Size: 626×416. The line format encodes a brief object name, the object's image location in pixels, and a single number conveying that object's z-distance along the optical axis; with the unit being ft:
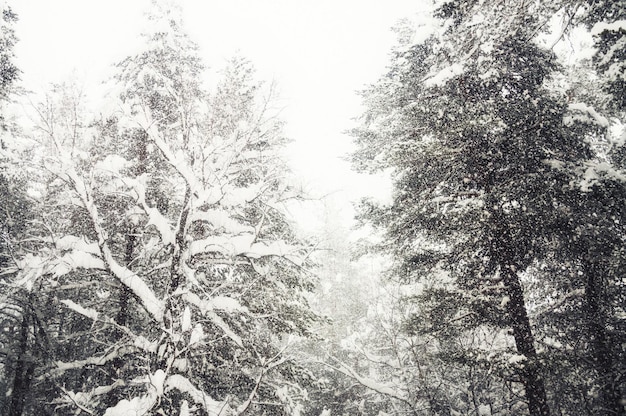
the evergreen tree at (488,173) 22.20
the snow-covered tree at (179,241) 20.70
